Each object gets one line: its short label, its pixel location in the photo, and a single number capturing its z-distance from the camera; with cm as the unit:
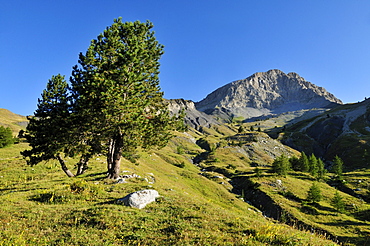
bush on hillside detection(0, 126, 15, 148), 5458
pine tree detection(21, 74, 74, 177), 2236
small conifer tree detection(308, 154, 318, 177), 7800
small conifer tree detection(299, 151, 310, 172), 8569
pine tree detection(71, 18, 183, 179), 2034
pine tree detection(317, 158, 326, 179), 7800
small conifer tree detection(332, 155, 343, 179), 7850
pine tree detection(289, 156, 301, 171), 9009
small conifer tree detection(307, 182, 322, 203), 5416
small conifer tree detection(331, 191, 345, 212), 5150
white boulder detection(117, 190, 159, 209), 1490
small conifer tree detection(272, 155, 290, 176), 7394
